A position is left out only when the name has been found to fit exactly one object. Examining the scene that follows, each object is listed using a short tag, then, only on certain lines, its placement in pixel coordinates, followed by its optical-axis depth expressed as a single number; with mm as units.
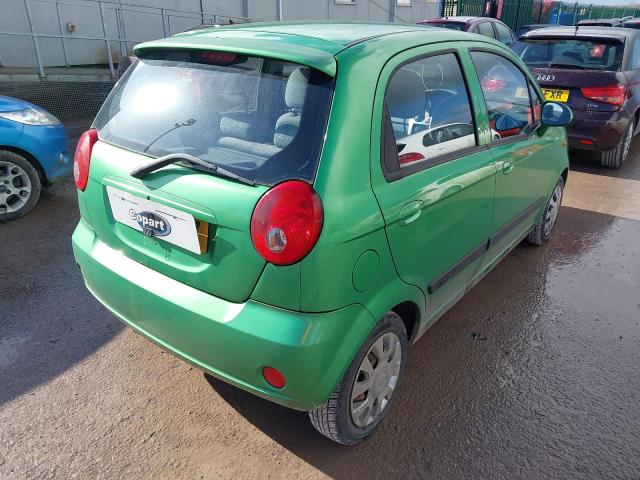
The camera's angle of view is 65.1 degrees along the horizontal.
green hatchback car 1746
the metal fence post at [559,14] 27878
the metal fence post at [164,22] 11070
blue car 4352
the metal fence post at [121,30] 10339
